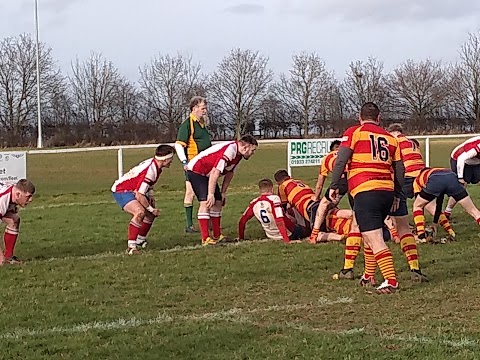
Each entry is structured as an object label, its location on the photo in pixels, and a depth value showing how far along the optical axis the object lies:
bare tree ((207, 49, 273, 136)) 70.38
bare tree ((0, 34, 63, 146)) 63.94
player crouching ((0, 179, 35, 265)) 9.76
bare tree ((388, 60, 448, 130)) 68.75
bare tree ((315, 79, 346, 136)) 68.38
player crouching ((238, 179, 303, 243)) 11.35
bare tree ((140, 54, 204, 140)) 68.81
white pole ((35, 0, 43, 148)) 52.47
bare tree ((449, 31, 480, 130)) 67.25
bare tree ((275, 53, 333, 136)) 70.88
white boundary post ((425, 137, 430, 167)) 24.10
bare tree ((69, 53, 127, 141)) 68.25
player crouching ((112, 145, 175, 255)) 10.64
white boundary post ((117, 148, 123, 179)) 20.67
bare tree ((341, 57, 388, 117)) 71.38
